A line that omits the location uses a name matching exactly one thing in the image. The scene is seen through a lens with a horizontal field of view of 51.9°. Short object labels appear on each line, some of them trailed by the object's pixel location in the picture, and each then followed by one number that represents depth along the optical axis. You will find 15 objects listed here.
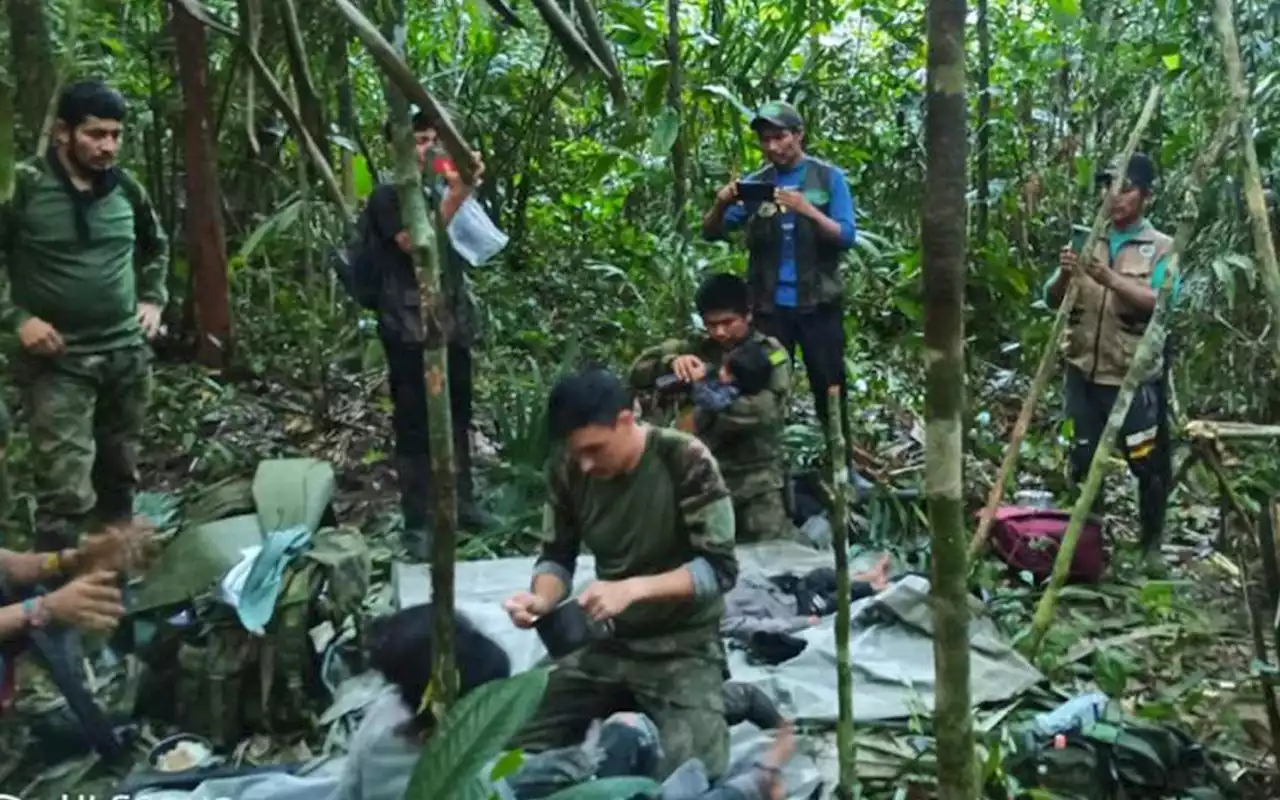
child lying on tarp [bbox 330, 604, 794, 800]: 2.45
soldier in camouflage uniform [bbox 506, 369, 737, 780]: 3.01
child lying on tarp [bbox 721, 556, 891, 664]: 3.93
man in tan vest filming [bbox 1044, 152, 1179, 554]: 4.64
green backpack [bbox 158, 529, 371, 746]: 3.57
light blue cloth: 3.56
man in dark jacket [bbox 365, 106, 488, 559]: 4.70
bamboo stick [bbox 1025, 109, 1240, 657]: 3.54
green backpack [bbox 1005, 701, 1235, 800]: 3.21
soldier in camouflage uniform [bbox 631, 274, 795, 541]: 4.93
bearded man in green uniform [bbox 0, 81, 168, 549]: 4.08
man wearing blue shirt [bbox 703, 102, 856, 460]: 5.09
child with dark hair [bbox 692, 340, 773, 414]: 4.92
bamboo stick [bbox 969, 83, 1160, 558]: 3.75
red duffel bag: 4.78
